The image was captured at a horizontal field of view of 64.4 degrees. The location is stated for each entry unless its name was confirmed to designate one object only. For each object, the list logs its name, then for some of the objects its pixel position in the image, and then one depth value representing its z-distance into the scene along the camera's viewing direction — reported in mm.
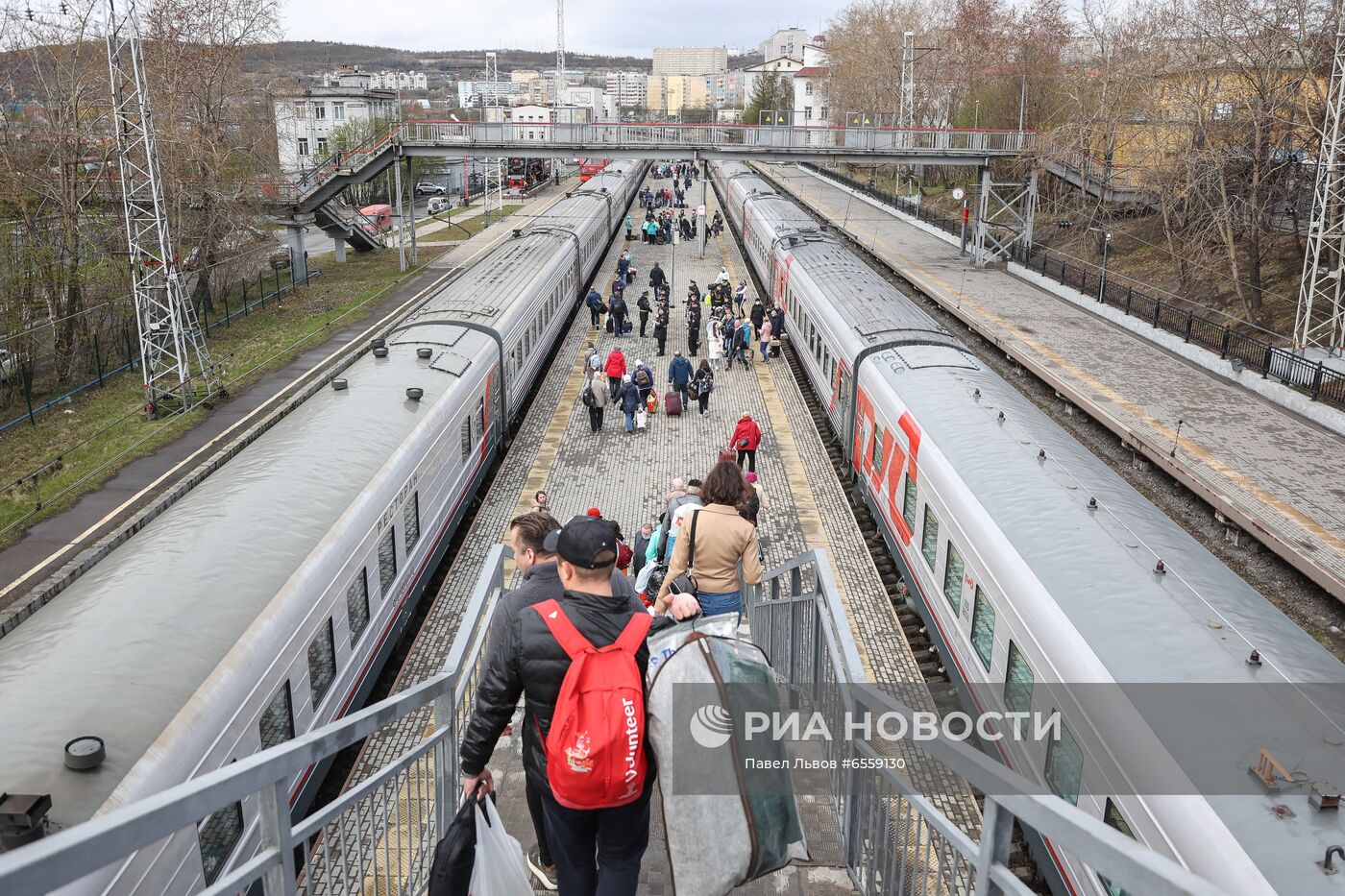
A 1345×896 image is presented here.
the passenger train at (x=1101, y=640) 5938
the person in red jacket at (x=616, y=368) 21531
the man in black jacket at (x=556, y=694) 3980
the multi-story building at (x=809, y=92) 129125
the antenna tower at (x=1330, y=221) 21875
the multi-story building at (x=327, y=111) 86875
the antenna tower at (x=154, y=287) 21875
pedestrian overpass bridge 38031
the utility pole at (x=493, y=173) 64000
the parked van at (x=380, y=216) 53172
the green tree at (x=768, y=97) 132125
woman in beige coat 7086
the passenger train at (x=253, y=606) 6434
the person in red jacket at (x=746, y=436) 17375
